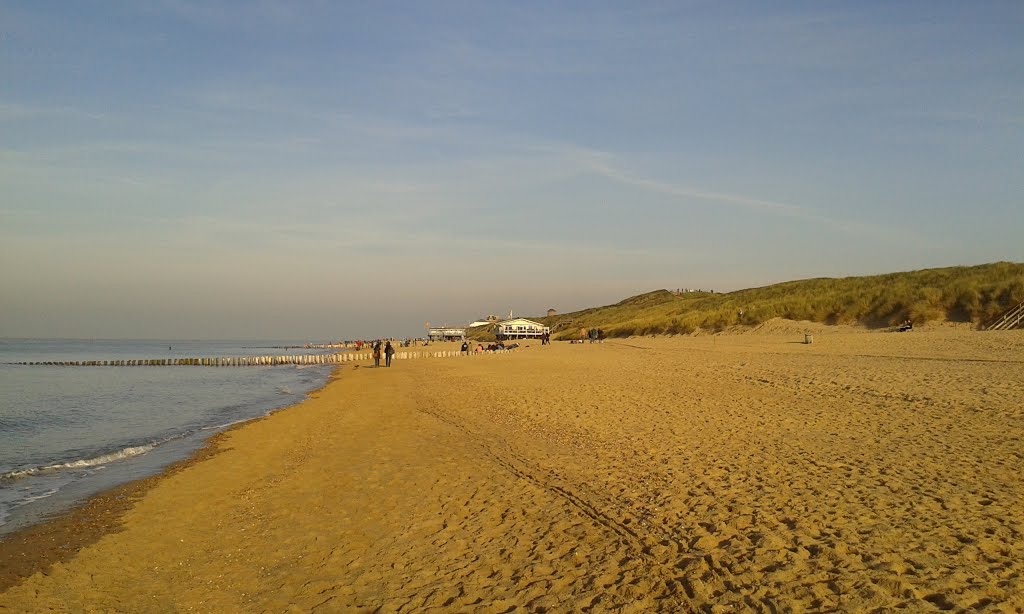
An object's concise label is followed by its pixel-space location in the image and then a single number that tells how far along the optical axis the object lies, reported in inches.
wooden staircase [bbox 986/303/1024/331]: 1193.4
